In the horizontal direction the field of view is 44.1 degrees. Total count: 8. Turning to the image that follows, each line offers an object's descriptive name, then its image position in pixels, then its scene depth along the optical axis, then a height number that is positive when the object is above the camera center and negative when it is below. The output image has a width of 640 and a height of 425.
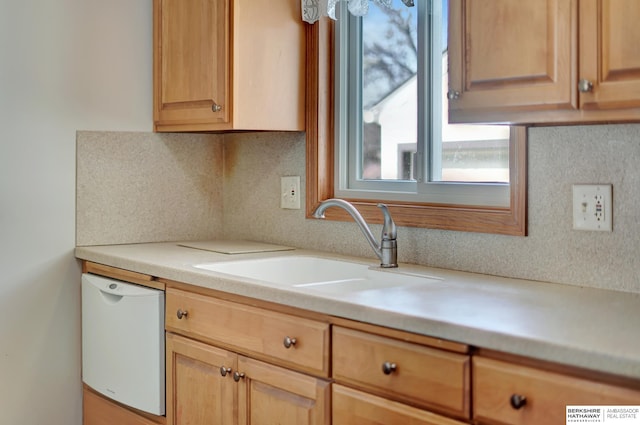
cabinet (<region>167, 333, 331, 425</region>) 1.92 -0.51
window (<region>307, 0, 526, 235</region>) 2.28 +0.16
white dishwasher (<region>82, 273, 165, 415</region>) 2.46 -0.46
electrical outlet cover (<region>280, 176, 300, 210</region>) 2.90 +0.03
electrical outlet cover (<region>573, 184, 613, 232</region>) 1.93 -0.02
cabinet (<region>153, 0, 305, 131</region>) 2.61 +0.47
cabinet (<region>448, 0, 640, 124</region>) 1.57 +0.30
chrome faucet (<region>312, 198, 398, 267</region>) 2.34 -0.12
